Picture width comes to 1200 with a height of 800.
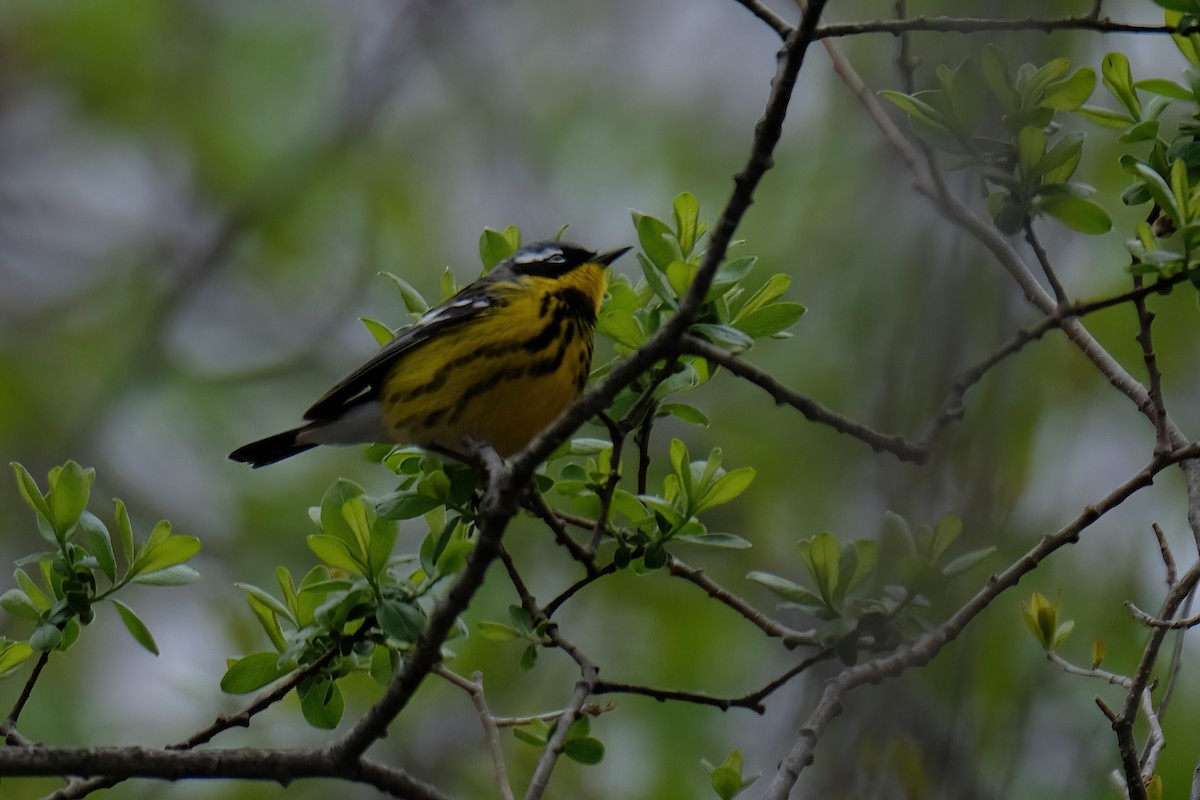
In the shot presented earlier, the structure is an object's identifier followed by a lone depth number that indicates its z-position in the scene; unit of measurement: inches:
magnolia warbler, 295.0
